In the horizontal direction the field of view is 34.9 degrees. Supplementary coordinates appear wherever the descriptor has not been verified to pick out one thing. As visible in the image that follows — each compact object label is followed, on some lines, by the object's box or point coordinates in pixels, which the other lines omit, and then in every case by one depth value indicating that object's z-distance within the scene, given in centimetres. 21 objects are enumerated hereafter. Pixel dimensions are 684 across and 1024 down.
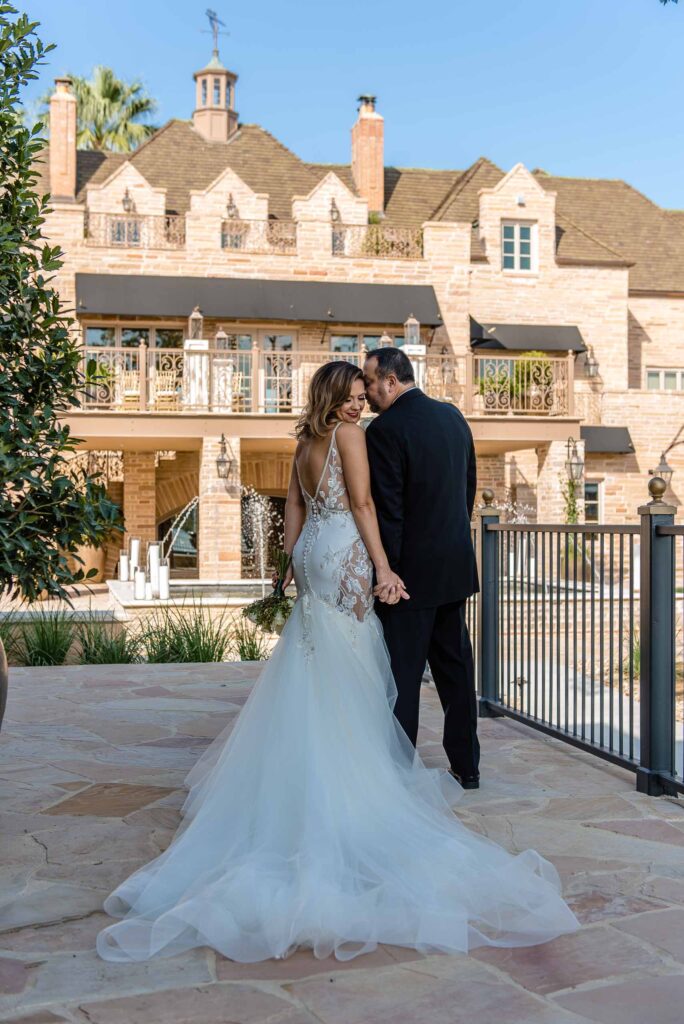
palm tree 3875
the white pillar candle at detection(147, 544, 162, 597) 1564
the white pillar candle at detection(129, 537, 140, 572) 2130
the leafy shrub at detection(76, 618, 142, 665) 1059
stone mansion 2173
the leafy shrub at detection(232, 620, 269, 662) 1071
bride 334
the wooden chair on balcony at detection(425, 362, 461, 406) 2180
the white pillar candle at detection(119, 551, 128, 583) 2217
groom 480
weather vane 3227
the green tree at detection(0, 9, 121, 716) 438
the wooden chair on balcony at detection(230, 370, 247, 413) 2191
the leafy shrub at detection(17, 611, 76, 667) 1074
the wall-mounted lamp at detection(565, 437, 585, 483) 2275
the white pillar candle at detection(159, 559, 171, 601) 1537
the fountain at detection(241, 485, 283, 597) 2530
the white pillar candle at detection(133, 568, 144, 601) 1570
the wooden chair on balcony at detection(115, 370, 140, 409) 2136
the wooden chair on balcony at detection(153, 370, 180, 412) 2147
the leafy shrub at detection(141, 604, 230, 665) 1061
